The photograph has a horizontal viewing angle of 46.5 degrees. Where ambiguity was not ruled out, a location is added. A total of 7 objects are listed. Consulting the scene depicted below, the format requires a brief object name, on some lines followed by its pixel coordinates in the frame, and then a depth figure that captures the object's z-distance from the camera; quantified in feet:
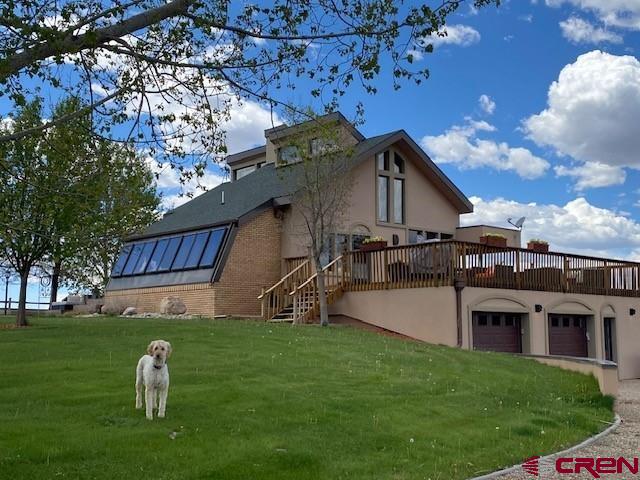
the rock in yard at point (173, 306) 81.15
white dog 27.22
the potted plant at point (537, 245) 74.79
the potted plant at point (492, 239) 70.95
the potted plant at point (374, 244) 72.98
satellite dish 98.32
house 66.85
